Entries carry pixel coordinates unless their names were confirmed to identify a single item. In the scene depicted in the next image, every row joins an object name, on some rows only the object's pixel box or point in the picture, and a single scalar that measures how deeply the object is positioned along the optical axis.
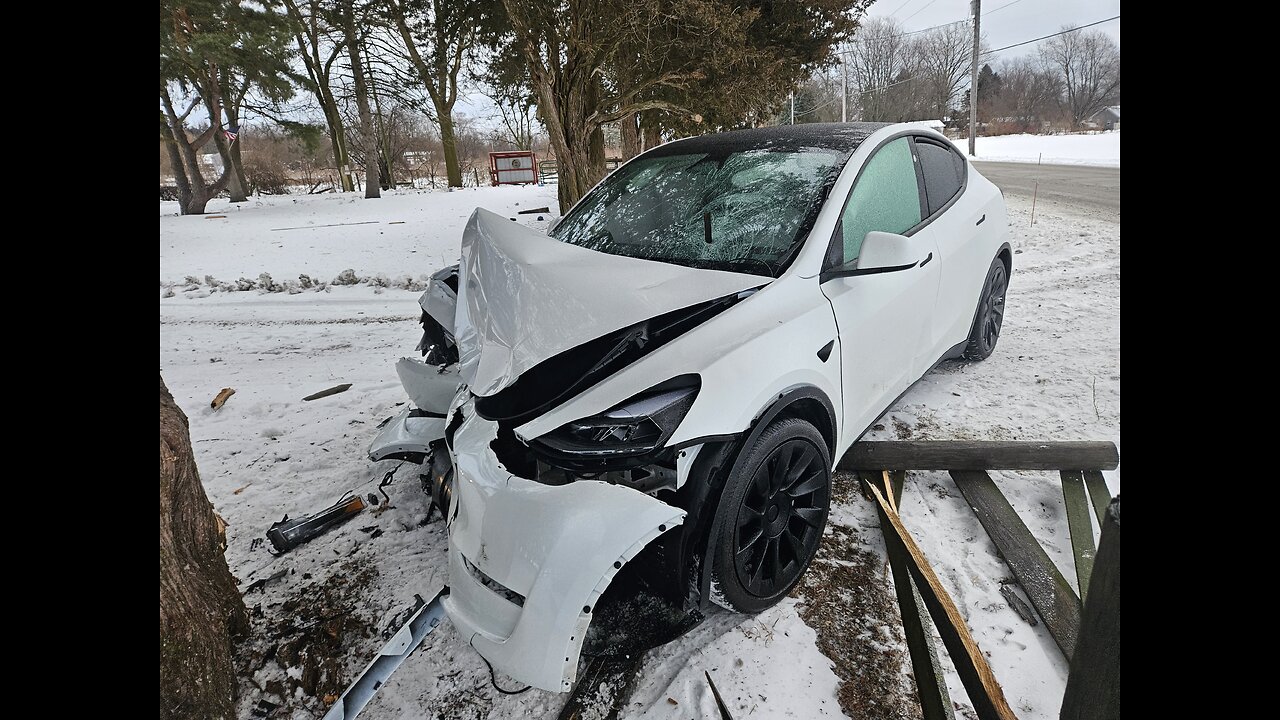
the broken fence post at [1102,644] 0.99
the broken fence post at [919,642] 1.77
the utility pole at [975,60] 23.80
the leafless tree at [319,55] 18.50
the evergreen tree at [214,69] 15.56
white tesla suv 1.64
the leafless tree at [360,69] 17.06
